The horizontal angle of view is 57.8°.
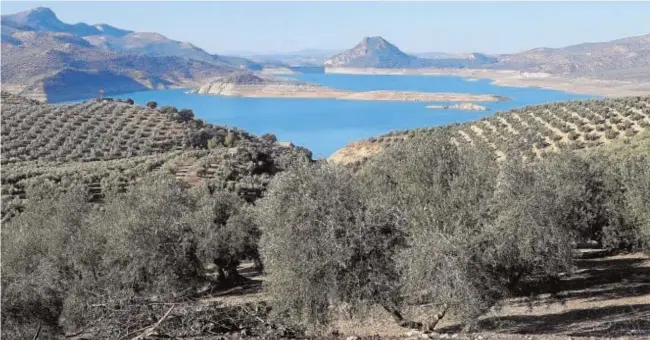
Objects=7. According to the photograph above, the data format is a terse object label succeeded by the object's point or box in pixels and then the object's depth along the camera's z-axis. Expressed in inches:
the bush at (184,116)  2875.0
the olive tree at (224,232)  820.0
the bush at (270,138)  3011.8
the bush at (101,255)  578.9
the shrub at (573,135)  1843.8
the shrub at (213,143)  2376.0
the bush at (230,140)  2465.2
